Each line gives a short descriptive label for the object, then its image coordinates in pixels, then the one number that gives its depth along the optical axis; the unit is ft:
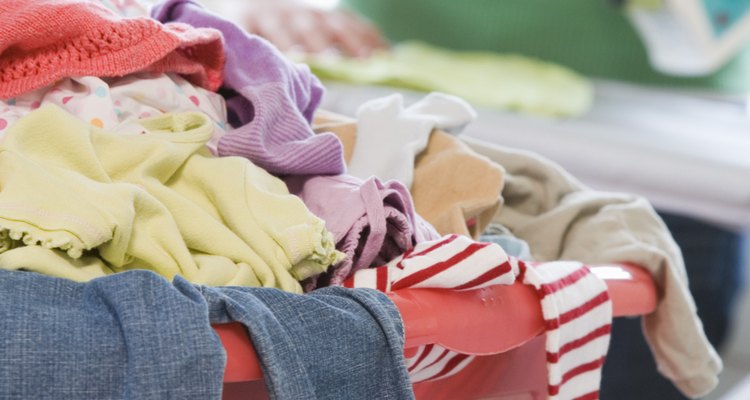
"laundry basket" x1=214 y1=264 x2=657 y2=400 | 4.54
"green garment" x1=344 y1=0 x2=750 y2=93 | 13.27
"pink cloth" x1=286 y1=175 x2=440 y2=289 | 4.98
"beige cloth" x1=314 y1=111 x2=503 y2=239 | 5.49
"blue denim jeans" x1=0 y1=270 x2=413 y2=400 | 4.24
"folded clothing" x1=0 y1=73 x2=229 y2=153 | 5.01
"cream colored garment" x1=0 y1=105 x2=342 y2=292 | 4.59
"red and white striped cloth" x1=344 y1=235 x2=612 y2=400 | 4.91
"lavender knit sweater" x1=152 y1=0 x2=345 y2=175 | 5.15
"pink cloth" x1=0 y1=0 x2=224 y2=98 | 4.92
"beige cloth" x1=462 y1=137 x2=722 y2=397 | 5.72
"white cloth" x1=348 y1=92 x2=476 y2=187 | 5.60
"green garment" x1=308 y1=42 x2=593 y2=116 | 10.49
